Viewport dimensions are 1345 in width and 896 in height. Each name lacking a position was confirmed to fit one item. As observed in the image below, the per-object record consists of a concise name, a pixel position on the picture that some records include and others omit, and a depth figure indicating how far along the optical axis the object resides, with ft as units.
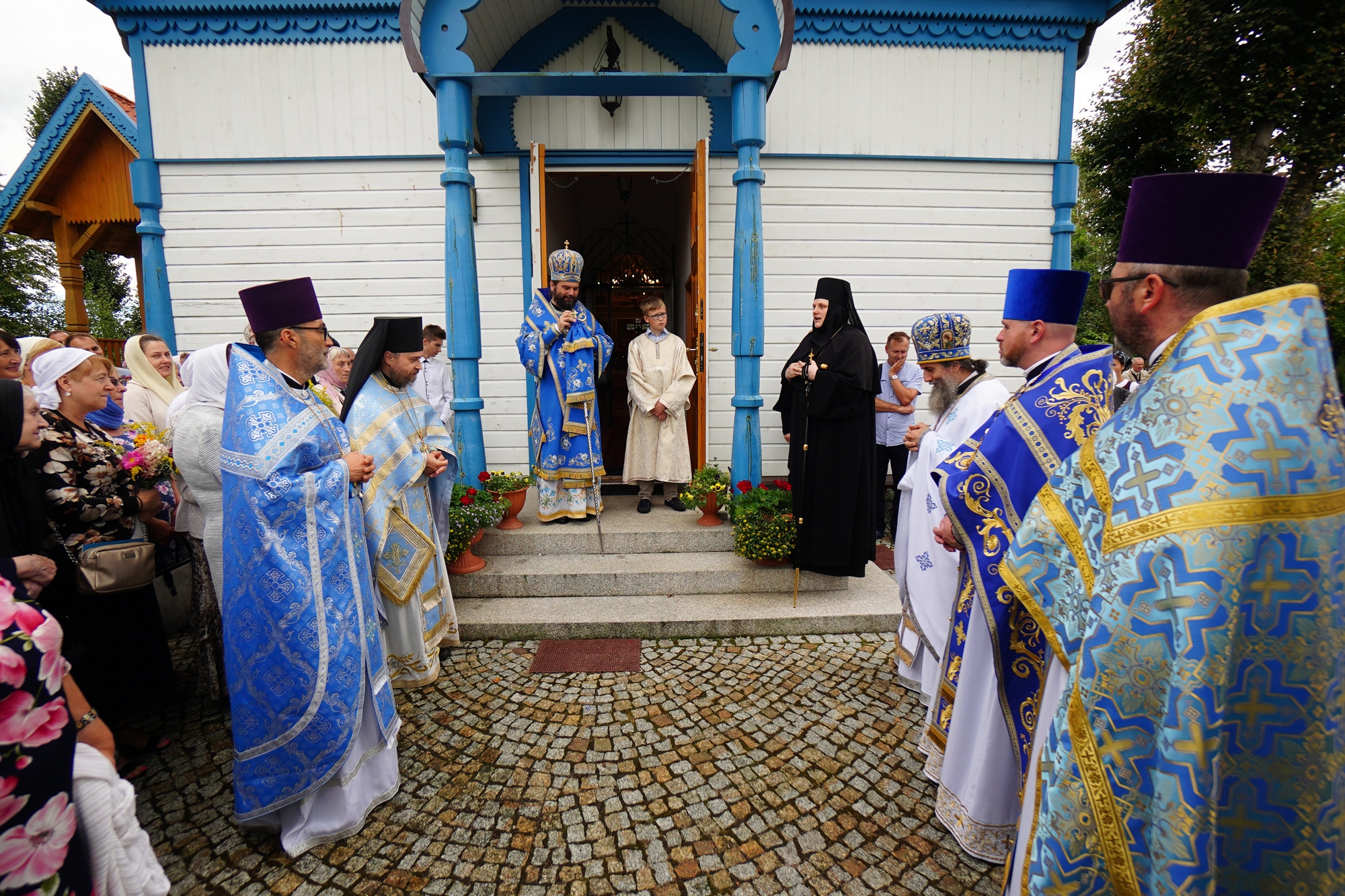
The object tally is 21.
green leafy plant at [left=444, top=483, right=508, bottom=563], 14.96
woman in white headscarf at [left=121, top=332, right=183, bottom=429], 14.38
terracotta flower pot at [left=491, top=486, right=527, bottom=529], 17.04
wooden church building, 19.63
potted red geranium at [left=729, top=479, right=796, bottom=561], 15.11
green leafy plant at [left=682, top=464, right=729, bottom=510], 17.10
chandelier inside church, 31.91
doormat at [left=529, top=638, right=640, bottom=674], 12.53
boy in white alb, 18.83
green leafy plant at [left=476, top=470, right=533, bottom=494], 16.99
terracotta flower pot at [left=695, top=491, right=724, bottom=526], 17.11
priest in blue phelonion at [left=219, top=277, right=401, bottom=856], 7.72
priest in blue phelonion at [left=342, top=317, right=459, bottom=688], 10.93
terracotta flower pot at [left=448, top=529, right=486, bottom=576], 15.12
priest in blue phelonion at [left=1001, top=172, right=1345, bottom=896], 3.94
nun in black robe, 14.15
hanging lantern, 18.81
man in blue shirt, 19.65
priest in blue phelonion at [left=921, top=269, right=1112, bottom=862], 7.07
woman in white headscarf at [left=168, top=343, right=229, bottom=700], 9.73
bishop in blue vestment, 16.94
